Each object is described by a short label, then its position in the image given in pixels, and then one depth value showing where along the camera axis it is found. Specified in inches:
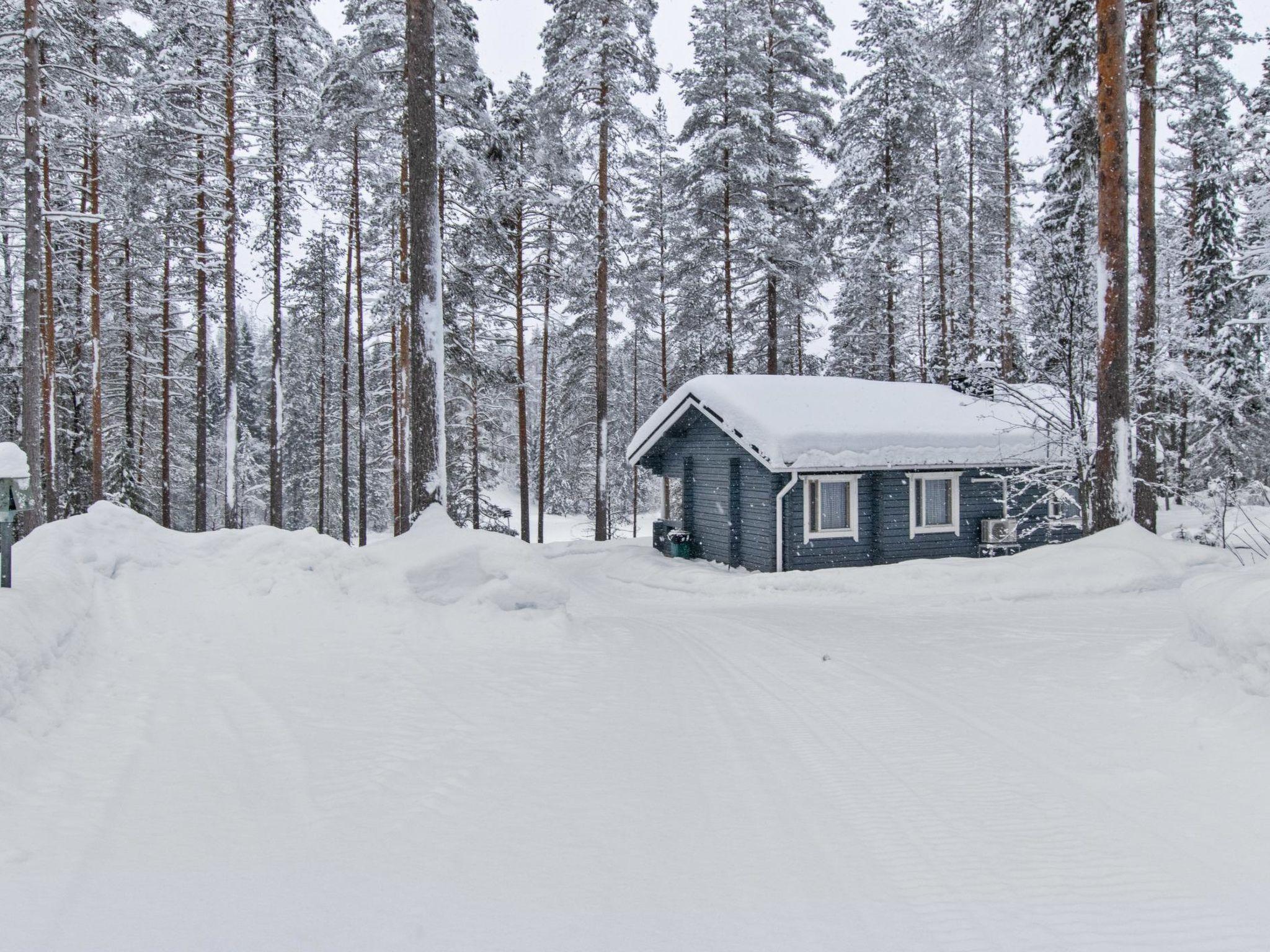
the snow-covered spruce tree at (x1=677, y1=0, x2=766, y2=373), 862.5
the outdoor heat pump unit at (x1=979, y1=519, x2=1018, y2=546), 707.4
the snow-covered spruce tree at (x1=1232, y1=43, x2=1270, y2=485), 657.0
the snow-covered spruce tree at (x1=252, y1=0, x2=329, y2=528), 765.3
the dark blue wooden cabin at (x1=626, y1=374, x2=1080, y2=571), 640.4
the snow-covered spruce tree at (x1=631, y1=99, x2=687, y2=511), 1131.9
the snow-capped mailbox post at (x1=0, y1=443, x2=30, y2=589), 252.4
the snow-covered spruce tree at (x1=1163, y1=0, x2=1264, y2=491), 890.1
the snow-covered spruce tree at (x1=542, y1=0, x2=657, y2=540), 779.4
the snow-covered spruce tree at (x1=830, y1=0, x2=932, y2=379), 909.2
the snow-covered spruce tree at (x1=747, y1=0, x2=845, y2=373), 893.8
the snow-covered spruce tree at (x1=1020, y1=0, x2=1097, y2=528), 489.7
